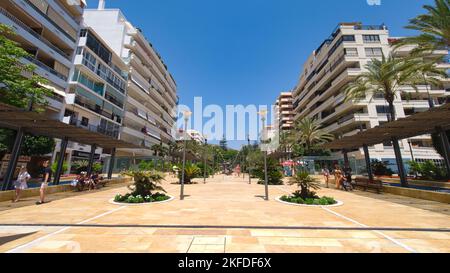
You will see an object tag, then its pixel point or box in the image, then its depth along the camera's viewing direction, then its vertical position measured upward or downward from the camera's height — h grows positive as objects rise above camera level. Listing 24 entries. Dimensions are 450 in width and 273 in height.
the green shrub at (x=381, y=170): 28.55 +0.70
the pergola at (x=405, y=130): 9.72 +2.73
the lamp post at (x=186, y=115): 12.67 +3.57
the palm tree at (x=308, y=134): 40.91 +8.24
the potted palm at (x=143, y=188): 9.46 -0.81
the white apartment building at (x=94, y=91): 28.56 +12.80
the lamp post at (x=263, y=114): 12.64 +3.68
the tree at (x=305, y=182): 9.57 -0.40
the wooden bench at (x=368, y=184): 13.31 -0.67
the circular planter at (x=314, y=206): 8.70 -1.36
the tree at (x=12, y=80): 12.02 +5.69
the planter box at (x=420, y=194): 9.28 -0.96
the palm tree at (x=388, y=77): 15.47 +8.94
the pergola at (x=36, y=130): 8.76 +2.32
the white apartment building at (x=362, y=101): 37.16 +16.21
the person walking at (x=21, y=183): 8.96 -0.59
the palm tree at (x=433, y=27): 12.36 +9.65
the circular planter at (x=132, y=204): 8.95 -1.44
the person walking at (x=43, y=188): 8.91 -0.79
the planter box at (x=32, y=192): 9.23 -1.17
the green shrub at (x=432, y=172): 17.69 +0.33
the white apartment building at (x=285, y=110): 85.31 +27.41
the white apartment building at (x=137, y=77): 40.28 +22.80
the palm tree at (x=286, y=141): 44.50 +7.49
